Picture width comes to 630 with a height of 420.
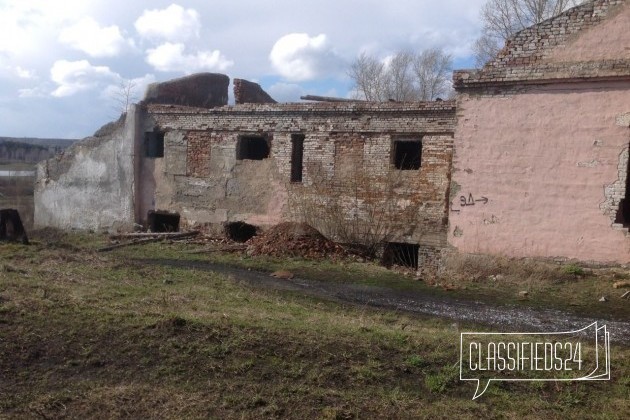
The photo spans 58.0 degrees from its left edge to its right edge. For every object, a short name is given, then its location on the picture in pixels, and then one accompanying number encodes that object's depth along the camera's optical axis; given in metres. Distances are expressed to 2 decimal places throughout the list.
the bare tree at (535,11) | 21.98
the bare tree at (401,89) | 33.81
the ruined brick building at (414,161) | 9.97
